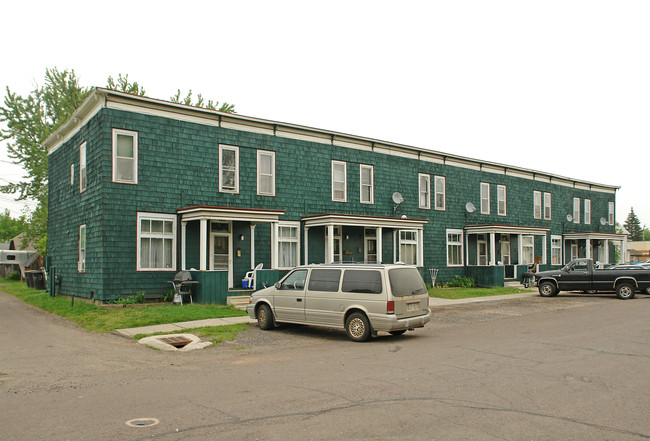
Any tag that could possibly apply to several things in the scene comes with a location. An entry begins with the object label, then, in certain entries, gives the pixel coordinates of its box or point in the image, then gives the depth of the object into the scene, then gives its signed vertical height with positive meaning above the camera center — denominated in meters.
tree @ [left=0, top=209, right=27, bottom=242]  98.29 +3.75
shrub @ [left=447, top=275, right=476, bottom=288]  29.64 -1.77
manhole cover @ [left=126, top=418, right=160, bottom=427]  5.86 -1.87
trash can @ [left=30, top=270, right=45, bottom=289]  29.47 -1.63
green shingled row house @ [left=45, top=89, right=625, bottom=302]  18.88 +2.03
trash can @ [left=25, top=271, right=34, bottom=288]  30.55 -1.67
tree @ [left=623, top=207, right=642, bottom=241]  138.00 +6.49
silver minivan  11.89 -1.11
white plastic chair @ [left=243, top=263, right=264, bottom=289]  20.34 -1.10
